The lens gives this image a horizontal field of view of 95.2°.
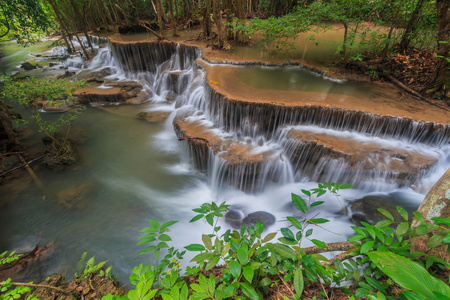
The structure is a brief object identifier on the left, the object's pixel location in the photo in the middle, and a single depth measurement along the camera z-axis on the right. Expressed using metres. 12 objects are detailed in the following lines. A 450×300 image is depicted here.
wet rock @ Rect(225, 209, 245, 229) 4.68
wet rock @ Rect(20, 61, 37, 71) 14.59
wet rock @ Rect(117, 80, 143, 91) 10.65
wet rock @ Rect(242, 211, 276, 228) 4.59
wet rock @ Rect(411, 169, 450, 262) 1.33
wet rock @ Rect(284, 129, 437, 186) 4.42
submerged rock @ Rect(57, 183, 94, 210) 5.21
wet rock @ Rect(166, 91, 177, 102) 9.98
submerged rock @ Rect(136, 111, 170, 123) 8.51
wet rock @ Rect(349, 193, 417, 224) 4.14
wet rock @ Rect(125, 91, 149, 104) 9.85
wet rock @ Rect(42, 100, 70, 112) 9.39
